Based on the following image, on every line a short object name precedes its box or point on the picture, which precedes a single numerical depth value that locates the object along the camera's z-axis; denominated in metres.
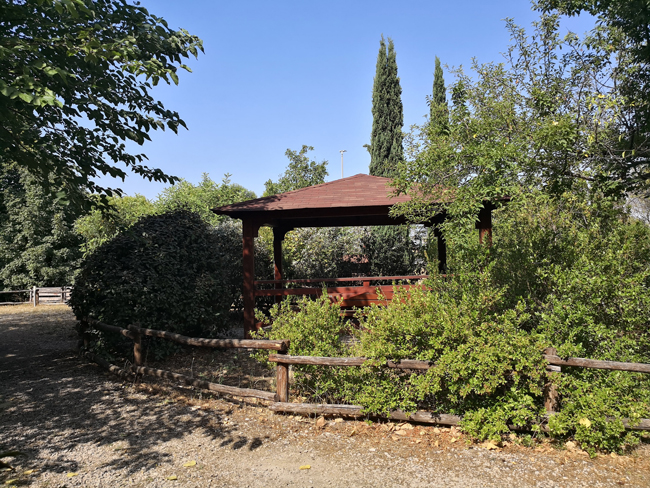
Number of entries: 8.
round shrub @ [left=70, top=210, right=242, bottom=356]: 7.98
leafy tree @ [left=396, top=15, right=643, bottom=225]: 5.09
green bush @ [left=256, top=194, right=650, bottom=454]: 4.37
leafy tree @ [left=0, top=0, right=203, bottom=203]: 4.87
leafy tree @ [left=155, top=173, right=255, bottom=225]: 29.80
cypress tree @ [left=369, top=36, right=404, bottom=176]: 22.05
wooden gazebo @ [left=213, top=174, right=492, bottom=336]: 9.73
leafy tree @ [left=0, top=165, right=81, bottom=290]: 25.05
